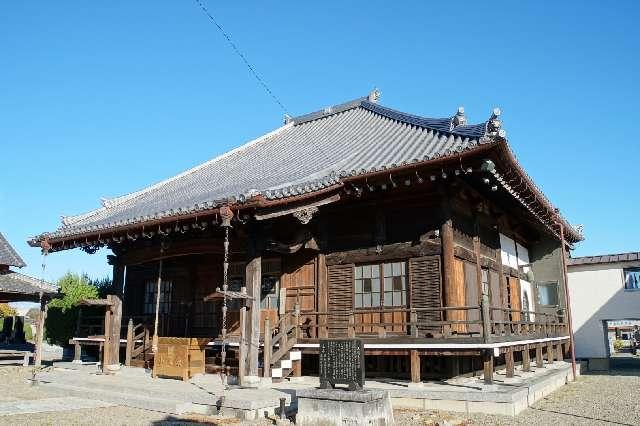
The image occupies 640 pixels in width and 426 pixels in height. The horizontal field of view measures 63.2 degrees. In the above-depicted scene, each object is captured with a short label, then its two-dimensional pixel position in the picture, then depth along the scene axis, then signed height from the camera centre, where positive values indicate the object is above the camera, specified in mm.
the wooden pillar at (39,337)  14198 -551
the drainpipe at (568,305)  16344 +329
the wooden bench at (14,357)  19000 -1498
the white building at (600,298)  20719 +683
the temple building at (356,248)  11422 +1763
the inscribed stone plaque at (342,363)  8516 -775
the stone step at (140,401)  9539 -1644
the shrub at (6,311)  35031 +421
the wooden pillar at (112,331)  14250 -400
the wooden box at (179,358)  12258 -988
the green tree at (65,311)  20328 +219
